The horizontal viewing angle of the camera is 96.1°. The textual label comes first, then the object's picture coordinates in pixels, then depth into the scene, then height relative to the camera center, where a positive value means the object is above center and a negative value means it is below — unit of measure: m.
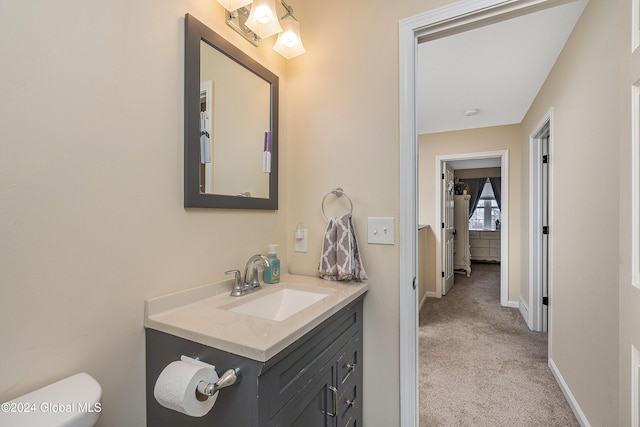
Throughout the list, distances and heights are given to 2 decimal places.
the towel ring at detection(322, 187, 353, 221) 1.42 +0.11
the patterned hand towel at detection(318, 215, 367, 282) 1.33 -0.18
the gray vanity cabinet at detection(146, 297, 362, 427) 0.75 -0.51
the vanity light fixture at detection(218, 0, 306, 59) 1.22 +0.86
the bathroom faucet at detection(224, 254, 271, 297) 1.20 -0.29
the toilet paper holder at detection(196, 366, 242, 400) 0.70 -0.42
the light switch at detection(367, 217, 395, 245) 1.32 -0.07
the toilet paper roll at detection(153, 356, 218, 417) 0.69 -0.42
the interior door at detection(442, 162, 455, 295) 4.11 -0.20
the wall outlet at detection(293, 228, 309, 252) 1.57 -0.16
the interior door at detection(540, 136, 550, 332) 2.84 -0.06
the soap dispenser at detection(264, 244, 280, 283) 1.38 -0.27
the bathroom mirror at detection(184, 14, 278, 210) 1.08 +0.39
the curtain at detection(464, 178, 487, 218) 7.27 +0.67
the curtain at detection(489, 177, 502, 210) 7.09 +0.73
